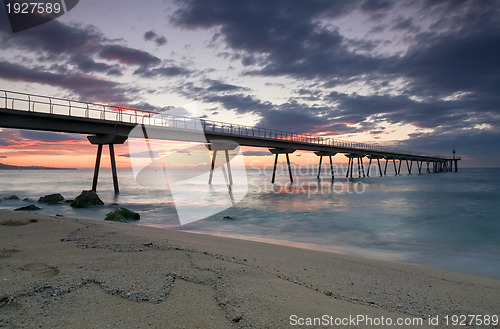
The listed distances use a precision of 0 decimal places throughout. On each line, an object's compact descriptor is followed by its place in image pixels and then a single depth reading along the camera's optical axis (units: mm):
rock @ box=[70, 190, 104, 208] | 18281
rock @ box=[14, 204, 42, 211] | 14878
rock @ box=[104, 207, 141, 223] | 12188
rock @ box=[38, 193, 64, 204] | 21128
